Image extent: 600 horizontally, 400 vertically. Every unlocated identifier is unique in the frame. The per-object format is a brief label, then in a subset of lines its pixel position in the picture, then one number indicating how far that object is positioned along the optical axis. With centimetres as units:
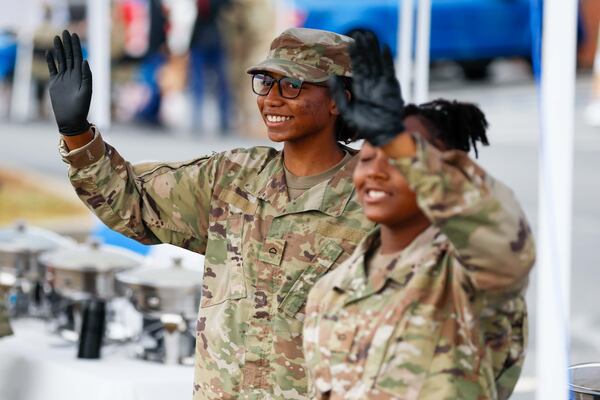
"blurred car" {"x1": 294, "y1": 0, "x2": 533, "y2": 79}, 2225
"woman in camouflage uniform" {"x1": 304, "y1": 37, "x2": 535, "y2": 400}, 347
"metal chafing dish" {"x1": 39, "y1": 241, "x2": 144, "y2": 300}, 821
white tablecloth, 728
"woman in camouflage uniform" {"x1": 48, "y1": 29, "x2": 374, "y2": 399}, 491
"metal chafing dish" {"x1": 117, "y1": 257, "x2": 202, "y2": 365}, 761
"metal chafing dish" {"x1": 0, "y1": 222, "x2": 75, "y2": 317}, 923
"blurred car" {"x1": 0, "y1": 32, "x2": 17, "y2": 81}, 2694
